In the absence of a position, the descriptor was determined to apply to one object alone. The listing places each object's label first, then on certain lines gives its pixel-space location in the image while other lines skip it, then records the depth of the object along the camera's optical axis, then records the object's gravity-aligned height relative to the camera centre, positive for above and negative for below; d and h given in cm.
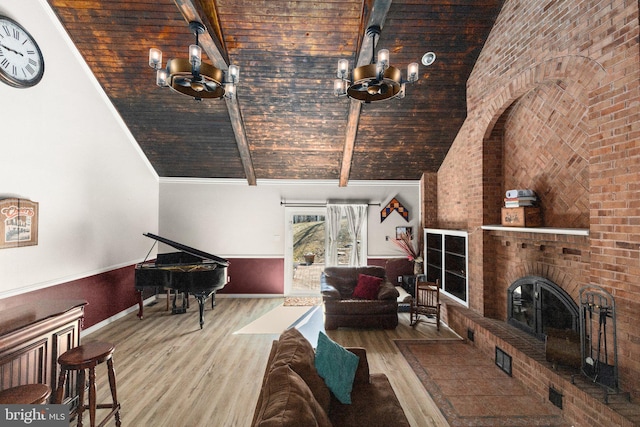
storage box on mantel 355 +15
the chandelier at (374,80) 295 +149
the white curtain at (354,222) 689 +13
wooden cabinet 218 -87
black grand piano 466 -76
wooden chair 488 -125
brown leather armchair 480 -127
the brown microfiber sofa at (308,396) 147 -93
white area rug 487 -158
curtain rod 685 +52
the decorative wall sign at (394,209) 687 +42
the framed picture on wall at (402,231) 688 -6
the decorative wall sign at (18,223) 320 +3
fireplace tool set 250 -92
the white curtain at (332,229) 687 -3
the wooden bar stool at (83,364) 233 -104
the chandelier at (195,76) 291 +149
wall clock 320 +184
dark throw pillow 502 -97
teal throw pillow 220 -101
